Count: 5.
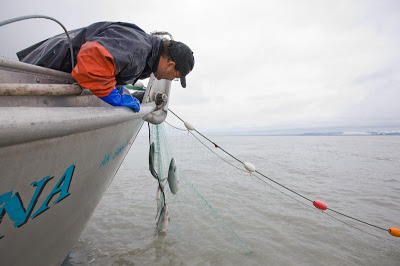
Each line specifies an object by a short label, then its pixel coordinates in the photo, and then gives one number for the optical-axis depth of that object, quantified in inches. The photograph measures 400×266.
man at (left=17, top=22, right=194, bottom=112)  51.1
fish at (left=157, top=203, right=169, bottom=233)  188.7
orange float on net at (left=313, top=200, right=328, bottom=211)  150.0
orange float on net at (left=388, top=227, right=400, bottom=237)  143.3
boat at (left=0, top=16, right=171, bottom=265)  36.7
